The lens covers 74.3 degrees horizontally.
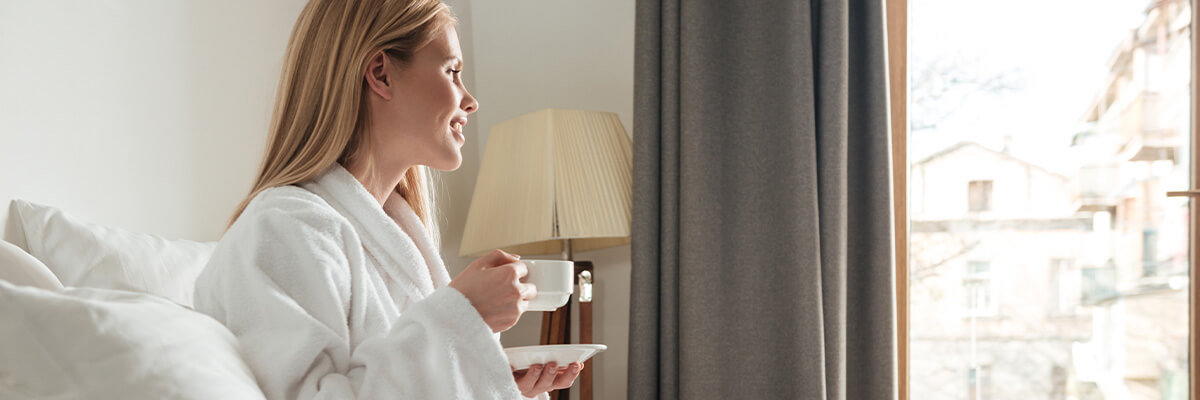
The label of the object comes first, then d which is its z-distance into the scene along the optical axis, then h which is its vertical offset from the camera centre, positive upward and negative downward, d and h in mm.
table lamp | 1861 +23
